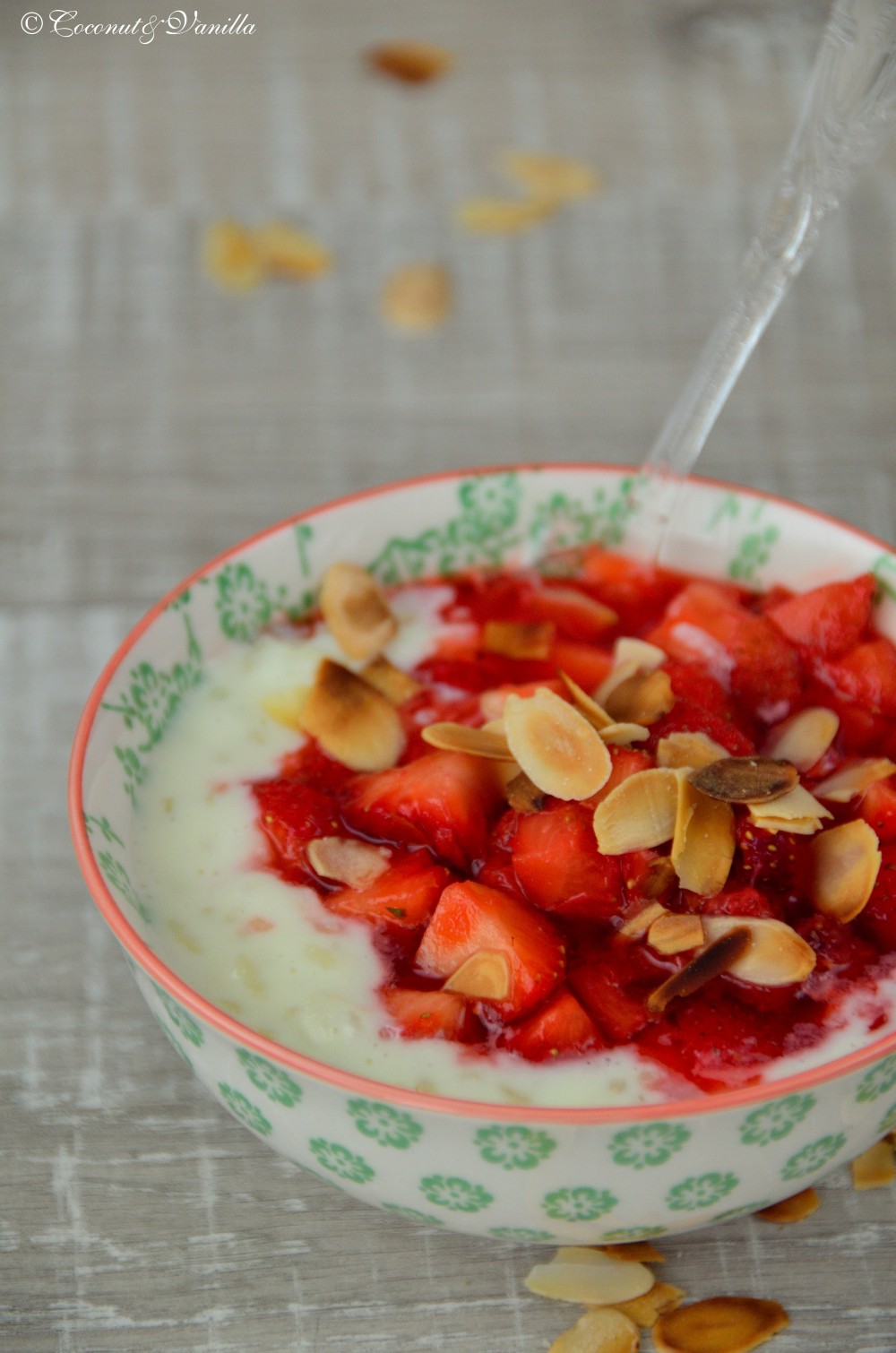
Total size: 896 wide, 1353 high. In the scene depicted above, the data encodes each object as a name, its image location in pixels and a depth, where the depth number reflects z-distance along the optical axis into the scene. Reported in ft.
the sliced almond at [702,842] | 1.81
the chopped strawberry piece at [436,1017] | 1.78
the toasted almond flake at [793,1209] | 1.86
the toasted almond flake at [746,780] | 1.83
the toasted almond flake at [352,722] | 1.93
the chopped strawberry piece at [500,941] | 1.78
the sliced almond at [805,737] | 1.91
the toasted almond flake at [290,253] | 2.61
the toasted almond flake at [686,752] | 1.86
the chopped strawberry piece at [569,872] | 1.82
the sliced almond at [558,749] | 1.85
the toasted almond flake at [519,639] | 2.01
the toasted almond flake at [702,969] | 1.77
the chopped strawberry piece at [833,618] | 1.98
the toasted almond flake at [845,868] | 1.81
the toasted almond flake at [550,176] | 2.71
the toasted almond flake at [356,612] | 2.02
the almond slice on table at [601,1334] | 1.80
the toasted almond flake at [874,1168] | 1.88
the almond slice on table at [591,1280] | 1.82
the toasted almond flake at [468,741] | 1.89
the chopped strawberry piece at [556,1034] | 1.77
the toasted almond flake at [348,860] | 1.85
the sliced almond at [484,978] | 1.78
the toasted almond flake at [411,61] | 2.98
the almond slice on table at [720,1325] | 1.80
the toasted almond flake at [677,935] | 1.79
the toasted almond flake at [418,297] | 2.54
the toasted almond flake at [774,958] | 1.78
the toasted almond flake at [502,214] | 2.65
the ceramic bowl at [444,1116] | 1.71
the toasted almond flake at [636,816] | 1.82
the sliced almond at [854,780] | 1.88
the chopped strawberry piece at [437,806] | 1.86
